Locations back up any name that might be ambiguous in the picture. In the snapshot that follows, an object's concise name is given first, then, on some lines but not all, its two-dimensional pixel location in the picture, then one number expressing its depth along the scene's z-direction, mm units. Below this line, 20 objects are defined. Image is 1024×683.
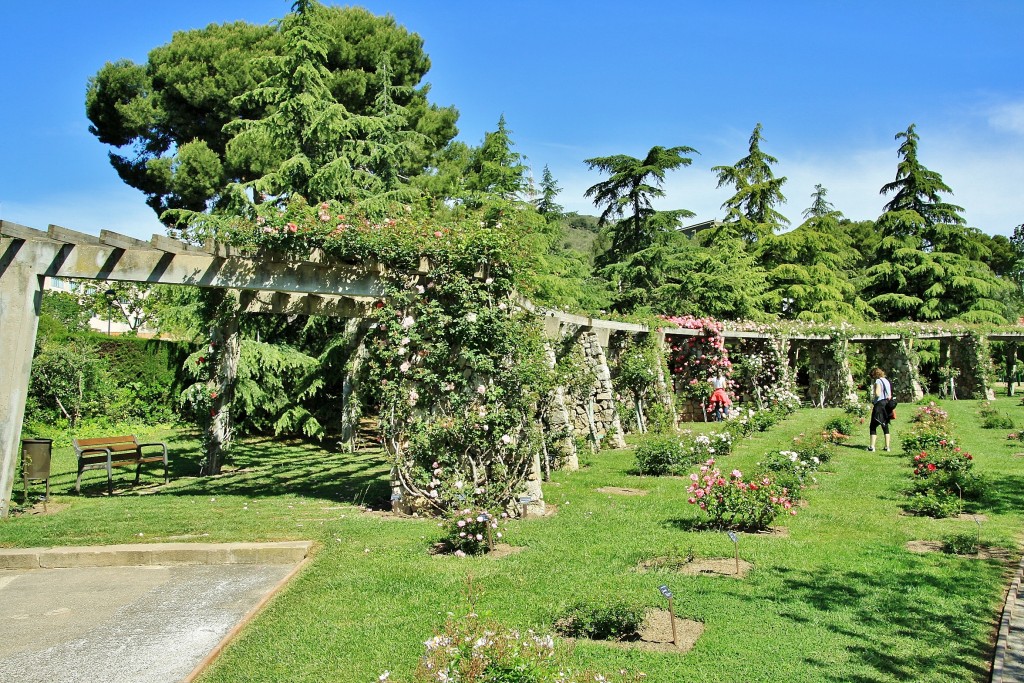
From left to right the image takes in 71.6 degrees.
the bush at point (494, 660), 3172
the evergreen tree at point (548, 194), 23219
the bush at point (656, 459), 9977
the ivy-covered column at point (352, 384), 14047
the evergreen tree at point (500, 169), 17797
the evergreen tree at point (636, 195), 21844
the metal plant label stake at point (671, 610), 3852
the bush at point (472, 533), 5895
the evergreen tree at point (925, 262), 28281
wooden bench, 9328
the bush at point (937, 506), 7062
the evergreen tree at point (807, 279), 27047
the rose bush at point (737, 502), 6547
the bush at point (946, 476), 7695
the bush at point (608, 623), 4148
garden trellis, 7484
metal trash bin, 8086
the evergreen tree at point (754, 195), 29531
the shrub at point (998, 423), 14227
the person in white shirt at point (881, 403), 11602
